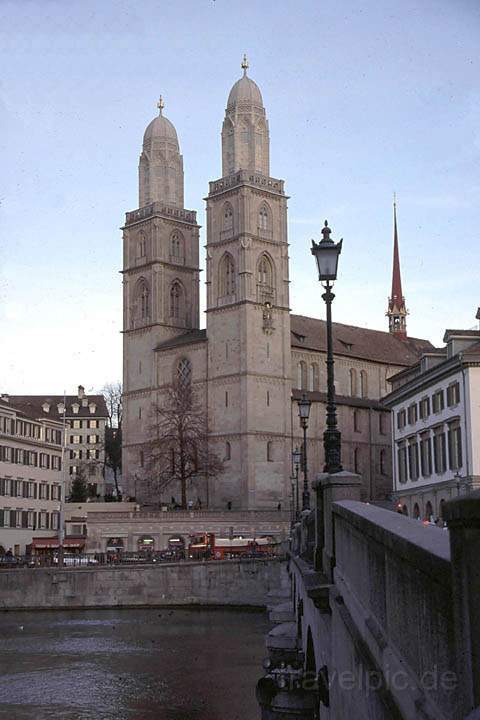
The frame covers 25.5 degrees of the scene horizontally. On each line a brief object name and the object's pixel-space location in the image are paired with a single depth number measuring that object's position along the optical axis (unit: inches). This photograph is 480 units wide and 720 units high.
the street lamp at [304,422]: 1254.9
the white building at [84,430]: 5812.0
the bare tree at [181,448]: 3718.0
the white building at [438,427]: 2076.8
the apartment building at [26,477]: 3292.3
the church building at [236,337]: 3742.6
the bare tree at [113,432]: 5226.4
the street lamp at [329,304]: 672.7
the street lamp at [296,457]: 1859.3
